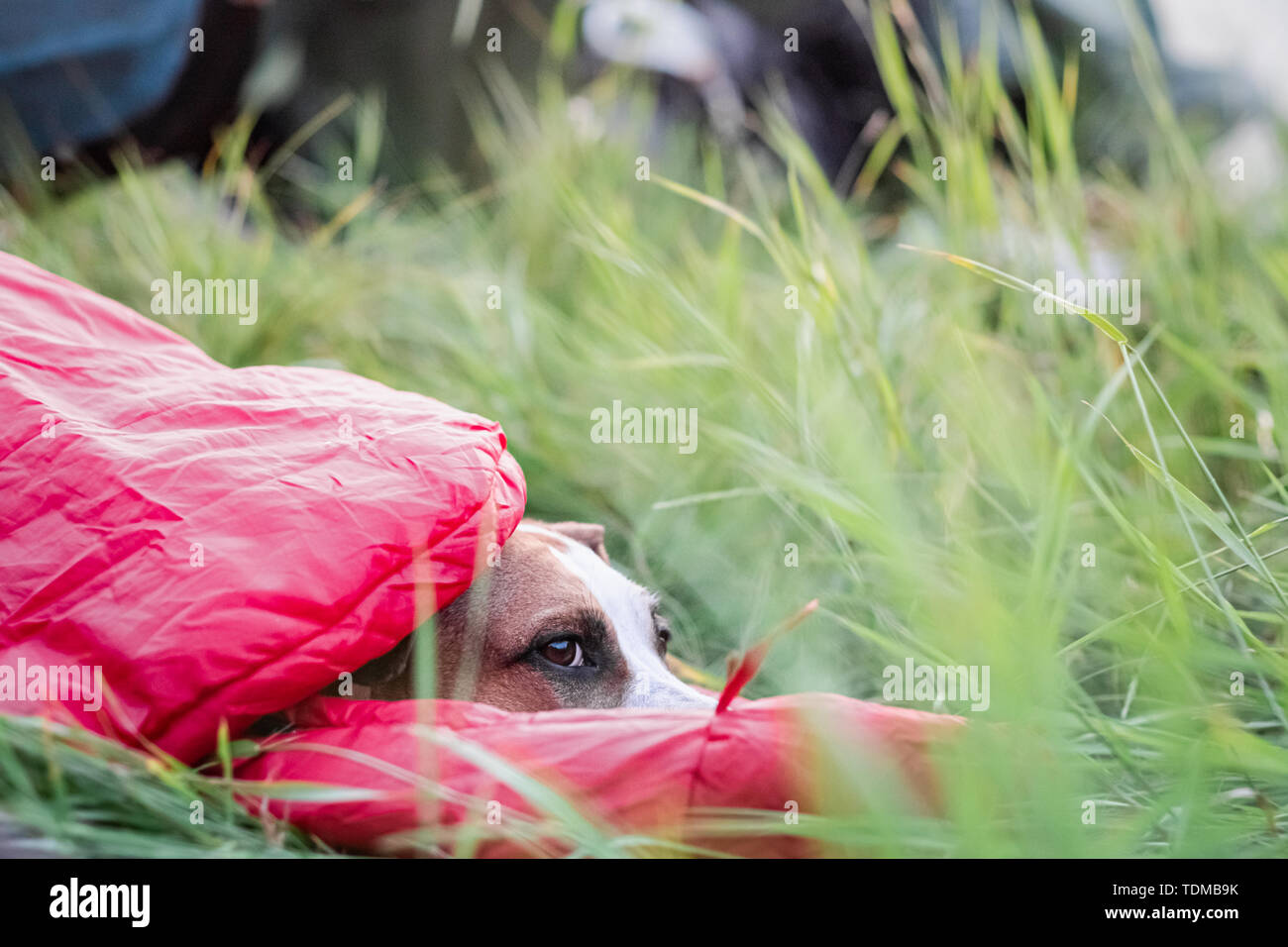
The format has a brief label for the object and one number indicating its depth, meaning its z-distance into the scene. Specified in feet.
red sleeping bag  5.27
